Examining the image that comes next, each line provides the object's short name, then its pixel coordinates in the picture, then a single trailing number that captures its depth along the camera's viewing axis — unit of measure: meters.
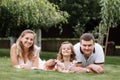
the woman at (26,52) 4.96
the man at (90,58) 4.86
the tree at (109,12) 10.09
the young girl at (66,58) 4.84
